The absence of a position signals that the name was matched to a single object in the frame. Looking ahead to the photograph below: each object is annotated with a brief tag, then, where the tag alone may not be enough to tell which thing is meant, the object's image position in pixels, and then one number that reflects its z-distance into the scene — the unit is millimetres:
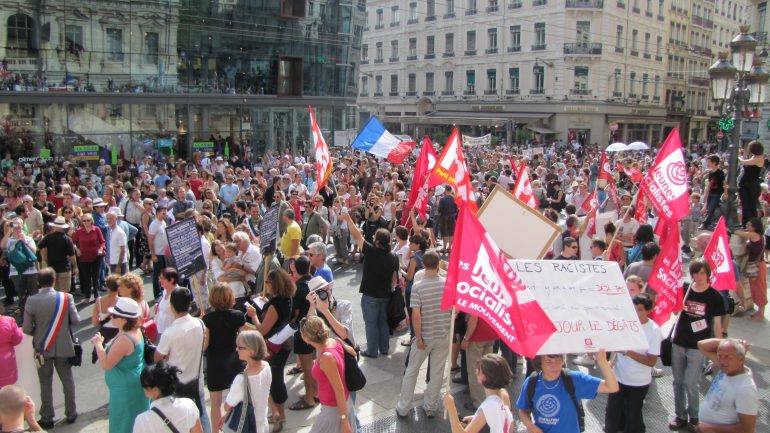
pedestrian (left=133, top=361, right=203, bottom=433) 4336
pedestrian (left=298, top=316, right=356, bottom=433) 5066
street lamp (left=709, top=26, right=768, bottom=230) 11133
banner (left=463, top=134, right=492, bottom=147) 29453
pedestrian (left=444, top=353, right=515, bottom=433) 4250
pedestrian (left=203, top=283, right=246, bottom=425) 5910
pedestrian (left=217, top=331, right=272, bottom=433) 5195
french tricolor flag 16156
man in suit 6418
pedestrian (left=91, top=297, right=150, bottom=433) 5266
